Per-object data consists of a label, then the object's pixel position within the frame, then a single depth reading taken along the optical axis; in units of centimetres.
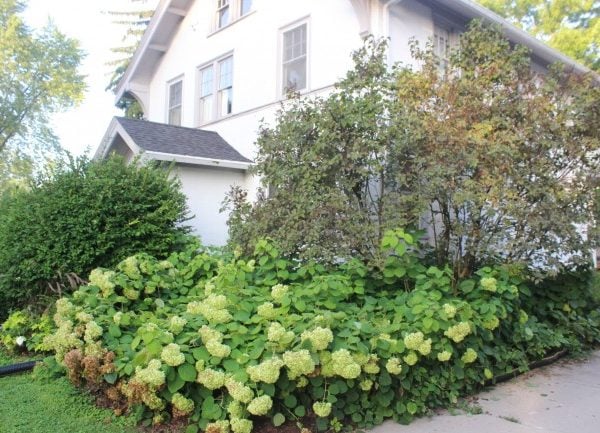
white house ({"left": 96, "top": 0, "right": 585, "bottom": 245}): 953
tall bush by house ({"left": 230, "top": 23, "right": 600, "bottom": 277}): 577
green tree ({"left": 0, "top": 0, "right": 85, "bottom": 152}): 2927
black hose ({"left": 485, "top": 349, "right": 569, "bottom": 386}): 536
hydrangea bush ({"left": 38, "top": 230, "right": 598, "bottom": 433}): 381
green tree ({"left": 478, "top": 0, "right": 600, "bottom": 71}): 2184
